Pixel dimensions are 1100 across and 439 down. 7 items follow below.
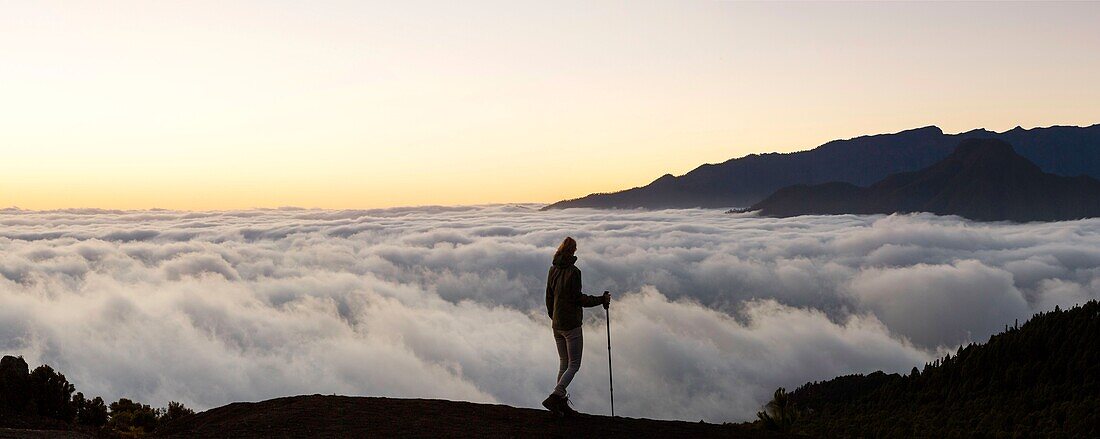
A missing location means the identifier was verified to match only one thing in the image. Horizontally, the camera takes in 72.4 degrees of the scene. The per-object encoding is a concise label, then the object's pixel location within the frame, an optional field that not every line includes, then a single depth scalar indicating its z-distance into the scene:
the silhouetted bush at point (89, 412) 11.77
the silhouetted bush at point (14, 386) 11.05
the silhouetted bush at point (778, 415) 9.73
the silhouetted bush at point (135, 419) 10.80
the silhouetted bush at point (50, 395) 11.35
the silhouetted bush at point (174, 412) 12.09
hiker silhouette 8.91
